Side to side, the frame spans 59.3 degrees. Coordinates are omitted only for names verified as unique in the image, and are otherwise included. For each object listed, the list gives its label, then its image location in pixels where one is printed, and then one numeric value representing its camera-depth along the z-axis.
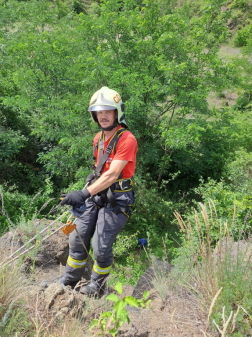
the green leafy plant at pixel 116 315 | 1.51
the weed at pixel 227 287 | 1.79
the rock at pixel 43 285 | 2.34
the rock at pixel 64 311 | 1.95
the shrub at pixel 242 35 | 26.40
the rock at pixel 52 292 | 2.08
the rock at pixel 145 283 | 3.13
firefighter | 2.62
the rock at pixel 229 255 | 1.90
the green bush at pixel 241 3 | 31.46
